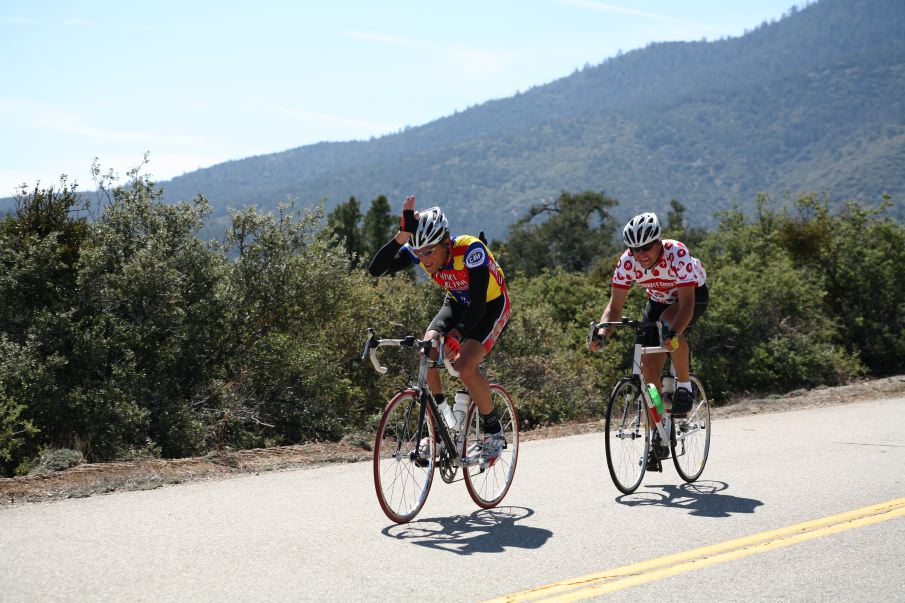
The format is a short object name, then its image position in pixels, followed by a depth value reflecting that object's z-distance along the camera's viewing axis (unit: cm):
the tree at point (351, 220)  5178
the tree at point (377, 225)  5600
